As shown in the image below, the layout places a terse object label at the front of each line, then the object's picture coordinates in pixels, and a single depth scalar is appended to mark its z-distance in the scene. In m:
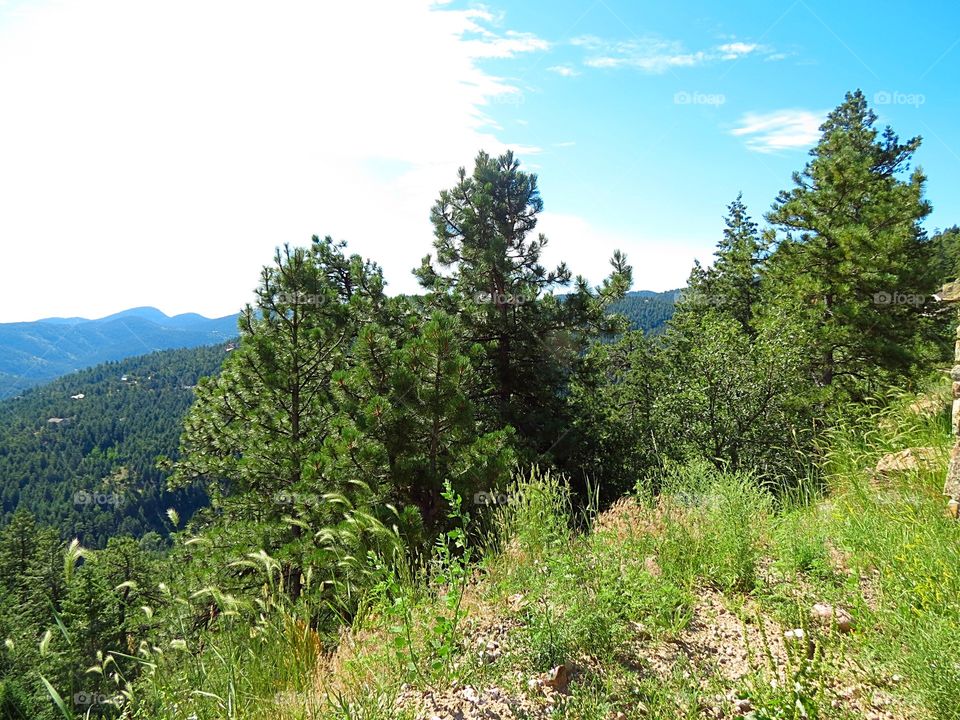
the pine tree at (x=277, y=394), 9.96
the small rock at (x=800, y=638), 2.74
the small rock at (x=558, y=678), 2.81
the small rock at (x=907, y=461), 4.69
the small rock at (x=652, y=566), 3.95
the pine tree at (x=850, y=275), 12.47
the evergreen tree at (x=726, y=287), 24.78
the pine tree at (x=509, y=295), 12.38
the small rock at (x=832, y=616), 3.06
